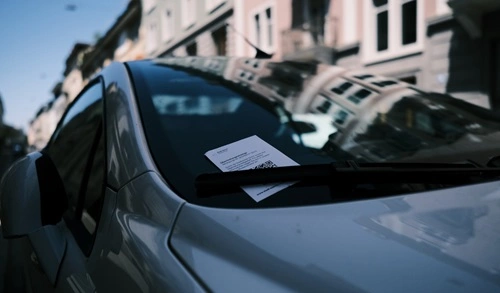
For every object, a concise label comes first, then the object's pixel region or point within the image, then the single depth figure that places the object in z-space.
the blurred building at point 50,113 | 64.78
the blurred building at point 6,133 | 73.00
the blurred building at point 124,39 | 29.19
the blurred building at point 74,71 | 53.22
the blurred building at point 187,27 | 18.99
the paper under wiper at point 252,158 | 0.99
